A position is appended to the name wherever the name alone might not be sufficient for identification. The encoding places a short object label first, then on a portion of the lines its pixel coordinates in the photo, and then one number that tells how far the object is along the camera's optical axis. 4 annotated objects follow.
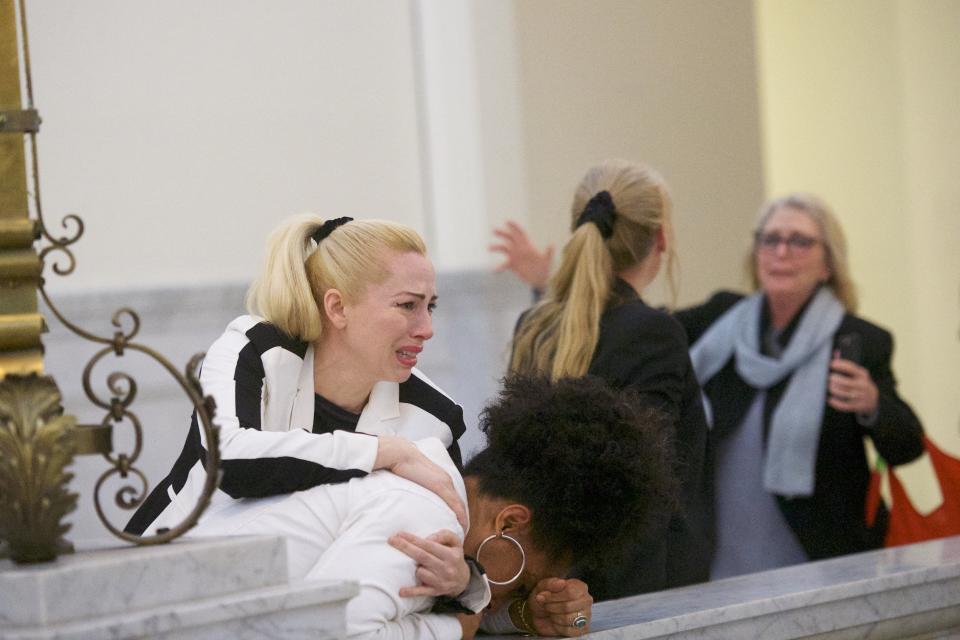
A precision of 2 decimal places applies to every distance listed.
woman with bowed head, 4.36
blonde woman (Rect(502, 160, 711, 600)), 6.48
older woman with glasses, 9.04
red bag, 8.80
